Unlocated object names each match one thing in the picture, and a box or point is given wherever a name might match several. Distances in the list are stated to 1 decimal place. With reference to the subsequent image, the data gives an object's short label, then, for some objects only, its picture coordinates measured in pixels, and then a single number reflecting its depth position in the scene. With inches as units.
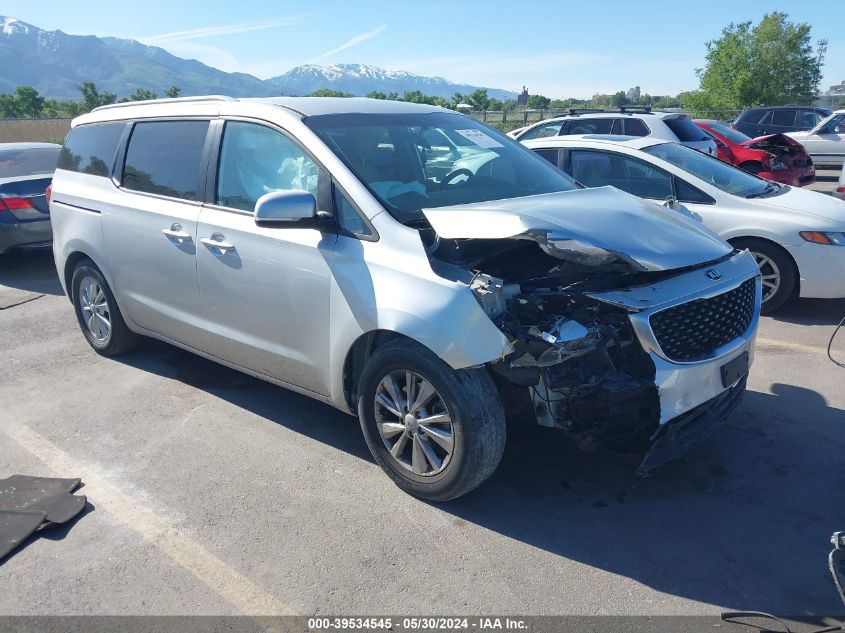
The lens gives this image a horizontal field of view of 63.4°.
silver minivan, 123.1
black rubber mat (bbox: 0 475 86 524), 138.1
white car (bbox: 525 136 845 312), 237.9
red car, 489.4
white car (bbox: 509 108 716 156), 464.8
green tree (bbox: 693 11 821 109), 1542.8
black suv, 760.3
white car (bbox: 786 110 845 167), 677.9
